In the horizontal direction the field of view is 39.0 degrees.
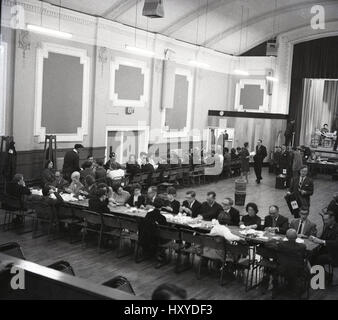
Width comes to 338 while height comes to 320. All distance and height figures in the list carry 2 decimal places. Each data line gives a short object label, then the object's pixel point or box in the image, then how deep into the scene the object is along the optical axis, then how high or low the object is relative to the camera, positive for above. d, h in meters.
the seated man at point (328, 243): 7.59 -1.78
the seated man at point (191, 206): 9.46 -1.64
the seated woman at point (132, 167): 13.95 -1.37
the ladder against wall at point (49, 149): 13.57 -0.96
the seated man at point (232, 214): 8.83 -1.61
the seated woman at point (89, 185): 10.63 -1.54
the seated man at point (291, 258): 6.81 -1.83
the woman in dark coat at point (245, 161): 17.00 -1.20
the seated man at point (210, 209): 9.23 -1.61
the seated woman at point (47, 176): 11.89 -1.50
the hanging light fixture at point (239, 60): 18.04 +3.22
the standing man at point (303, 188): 10.85 -1.31
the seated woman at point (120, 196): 10.23 -1.65
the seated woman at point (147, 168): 14.29 -1.38
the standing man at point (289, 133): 21.28 -0.13
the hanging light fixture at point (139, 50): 13.16 +1.98
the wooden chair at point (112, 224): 8.64 -1.91
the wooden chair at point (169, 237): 8.04 -1.94
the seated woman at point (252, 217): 8.63 -1.61
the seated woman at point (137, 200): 9.98 -1.65
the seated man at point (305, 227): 8.16 -1.64
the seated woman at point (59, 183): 11.23 -1.58
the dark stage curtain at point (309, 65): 20.23 +2.92
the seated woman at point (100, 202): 9.09 -1.59
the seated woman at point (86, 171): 12.19 -1.37
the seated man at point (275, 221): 8.45 -1.63
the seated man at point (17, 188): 10.00 -1.56
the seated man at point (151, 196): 10.06 -1.56
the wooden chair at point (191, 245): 7.76 -2.02
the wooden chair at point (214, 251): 7.55 -2.02
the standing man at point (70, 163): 13.34 -1.28
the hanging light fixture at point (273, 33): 19.02 +4.29
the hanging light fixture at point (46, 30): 10.64 +1.93
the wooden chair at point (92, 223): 8.88 -2.02
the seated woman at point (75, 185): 10.87 -1.55
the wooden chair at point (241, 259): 7.42 -2.12
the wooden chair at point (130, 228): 8.52 -1.92
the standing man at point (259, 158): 16.84 -1.07
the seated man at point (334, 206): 9.55 -1.47
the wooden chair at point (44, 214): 9.54 -1.98
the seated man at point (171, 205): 9.40 -1.62
